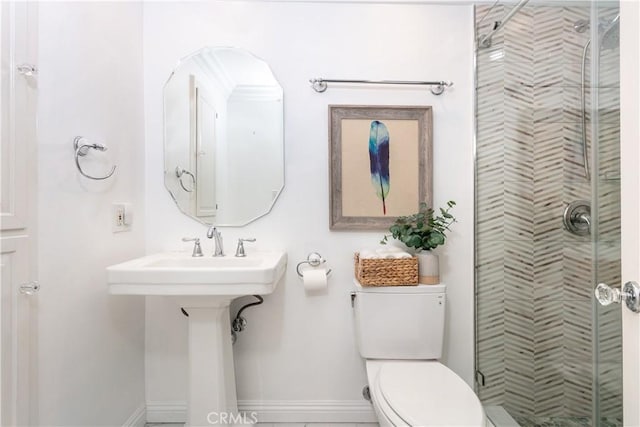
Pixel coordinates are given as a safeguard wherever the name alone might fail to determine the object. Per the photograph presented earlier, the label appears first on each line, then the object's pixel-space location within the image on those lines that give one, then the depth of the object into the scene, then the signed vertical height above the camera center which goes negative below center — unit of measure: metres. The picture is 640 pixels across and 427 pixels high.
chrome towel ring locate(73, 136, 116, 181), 1.16 +0.25
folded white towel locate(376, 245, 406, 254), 1.43 -0.16
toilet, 1.33 -0.48
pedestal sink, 1.12 -0.27
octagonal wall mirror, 1.56 +0.37
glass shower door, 0.81 +0.03
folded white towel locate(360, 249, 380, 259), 1.40 -0.17
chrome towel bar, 1.54 +0.62
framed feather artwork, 1.55 +0.24
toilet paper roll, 1.43 -0.28
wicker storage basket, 1.38 -0.25
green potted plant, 1.42 -0.10
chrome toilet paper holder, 1.51 -0.22
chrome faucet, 1.46 -0.10
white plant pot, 1.42 -0.24
